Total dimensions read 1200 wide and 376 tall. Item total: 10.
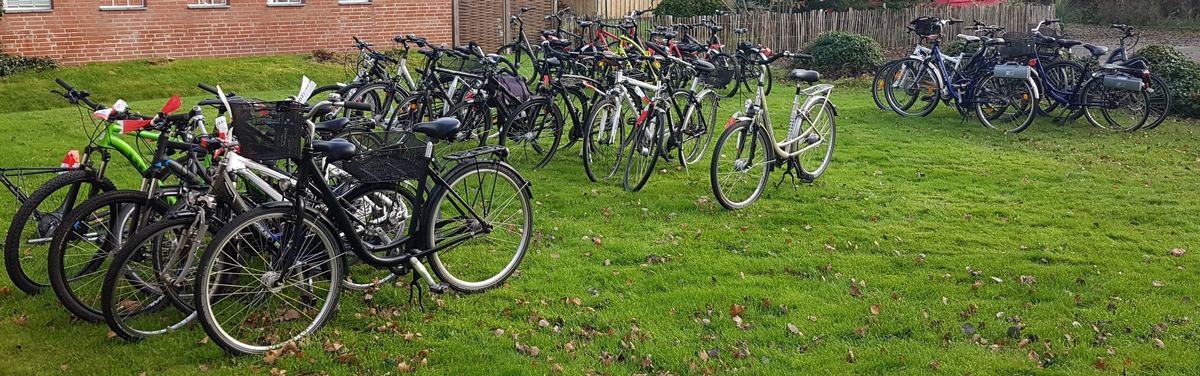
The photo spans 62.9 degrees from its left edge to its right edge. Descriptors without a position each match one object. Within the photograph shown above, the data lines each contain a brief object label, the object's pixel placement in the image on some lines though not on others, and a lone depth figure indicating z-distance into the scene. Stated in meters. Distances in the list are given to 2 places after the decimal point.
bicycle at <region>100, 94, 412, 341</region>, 3.97
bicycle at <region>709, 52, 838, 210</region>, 6.73
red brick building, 13.85
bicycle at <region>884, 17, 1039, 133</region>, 10.37
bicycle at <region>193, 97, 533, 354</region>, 4.09
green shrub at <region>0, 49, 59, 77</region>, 13.09
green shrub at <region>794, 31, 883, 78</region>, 14.65
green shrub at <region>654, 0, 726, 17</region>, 19.19
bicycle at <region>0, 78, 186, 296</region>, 4.50
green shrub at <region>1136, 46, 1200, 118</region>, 11.11
